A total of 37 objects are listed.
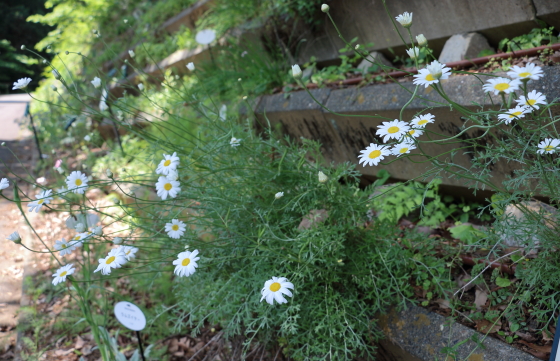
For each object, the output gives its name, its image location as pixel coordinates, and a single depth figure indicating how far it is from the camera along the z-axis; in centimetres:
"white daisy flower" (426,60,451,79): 100
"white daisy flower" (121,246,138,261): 163
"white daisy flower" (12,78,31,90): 170
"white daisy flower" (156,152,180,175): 149
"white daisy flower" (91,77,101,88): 205
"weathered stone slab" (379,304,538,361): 148
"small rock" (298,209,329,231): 185
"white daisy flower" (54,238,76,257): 166
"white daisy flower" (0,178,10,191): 152
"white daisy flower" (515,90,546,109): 117
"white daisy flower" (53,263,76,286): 154
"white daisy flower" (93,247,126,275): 146
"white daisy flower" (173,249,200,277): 140
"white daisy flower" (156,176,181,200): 151
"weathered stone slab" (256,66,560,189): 196
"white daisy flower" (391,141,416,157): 127
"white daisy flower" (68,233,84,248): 167
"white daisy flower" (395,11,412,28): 120
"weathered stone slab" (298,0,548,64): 228
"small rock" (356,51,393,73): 284
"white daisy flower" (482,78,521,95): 99
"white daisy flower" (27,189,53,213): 158
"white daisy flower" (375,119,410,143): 130
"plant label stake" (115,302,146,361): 190
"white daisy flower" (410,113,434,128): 138
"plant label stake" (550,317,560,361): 103
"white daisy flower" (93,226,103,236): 154
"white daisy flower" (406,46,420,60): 120
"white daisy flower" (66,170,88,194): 171
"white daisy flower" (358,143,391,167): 131
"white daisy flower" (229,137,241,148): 176
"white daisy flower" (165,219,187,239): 175
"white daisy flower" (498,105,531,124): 117
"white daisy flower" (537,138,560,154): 125
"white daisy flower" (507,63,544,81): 98
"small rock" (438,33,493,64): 245
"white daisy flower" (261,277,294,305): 130
